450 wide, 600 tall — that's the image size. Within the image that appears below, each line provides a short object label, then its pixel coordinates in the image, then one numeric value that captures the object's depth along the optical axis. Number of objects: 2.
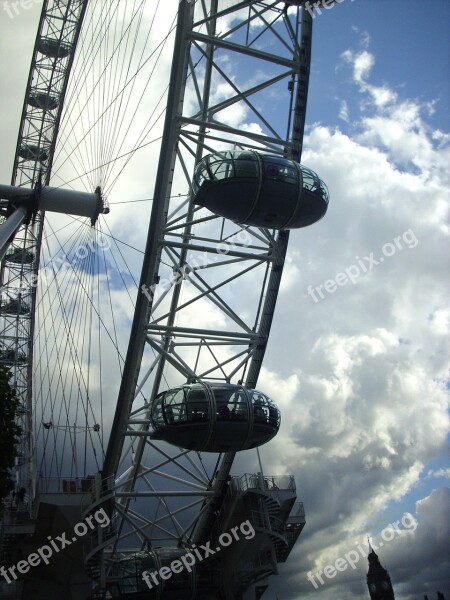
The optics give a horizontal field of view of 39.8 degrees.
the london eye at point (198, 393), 22.66
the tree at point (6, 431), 18.55
